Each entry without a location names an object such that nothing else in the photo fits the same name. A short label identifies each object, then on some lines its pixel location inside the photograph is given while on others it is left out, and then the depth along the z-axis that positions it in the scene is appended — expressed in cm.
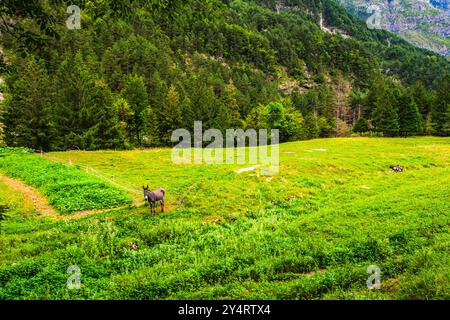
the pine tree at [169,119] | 7612
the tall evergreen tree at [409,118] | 8475
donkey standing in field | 2162
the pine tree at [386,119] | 8425
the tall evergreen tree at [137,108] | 7875
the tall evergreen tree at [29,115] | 5834
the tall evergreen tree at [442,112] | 8438
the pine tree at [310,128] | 10292
